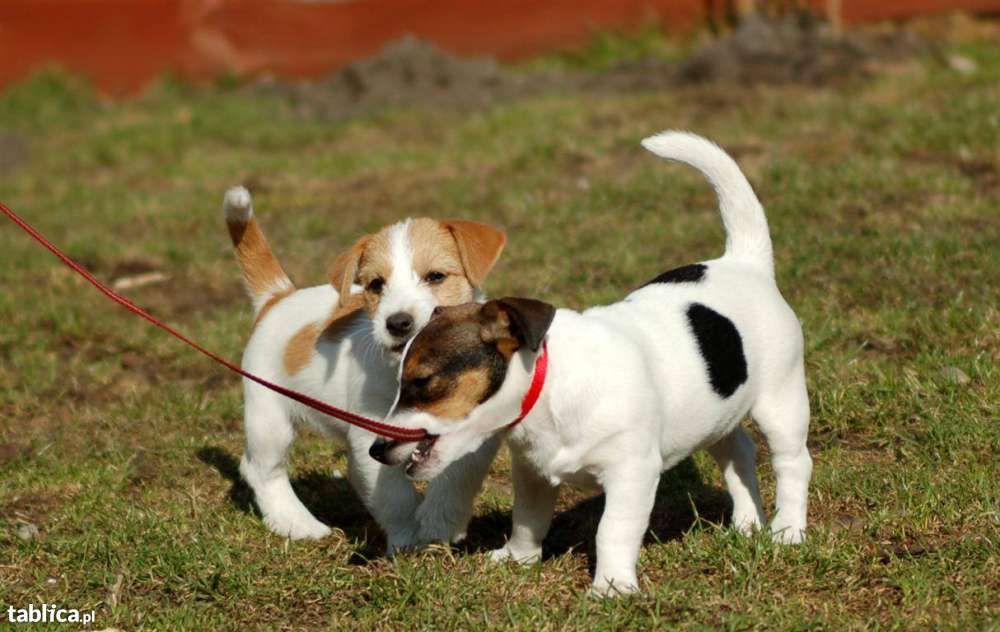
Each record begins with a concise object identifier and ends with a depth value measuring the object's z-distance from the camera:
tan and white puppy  9.69
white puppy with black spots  8.20
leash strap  8.18
